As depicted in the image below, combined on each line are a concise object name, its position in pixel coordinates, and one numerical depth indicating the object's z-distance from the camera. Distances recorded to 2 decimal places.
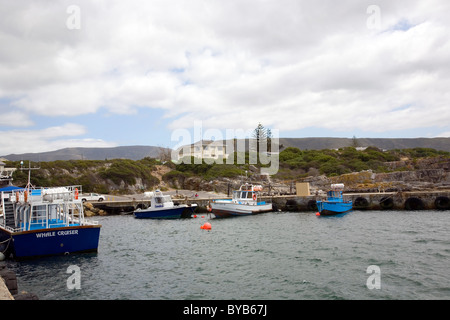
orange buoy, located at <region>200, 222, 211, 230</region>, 29.91
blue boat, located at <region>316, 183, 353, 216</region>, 37.91
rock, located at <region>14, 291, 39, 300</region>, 10.09
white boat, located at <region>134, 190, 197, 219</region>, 40.19
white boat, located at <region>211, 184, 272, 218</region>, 39.78
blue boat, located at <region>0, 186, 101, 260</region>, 18.92
